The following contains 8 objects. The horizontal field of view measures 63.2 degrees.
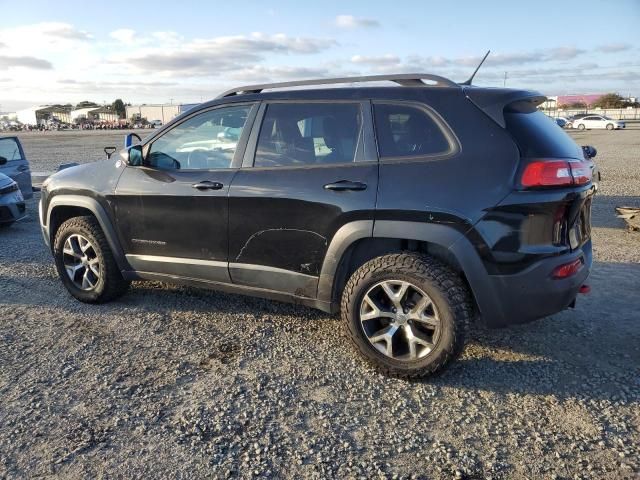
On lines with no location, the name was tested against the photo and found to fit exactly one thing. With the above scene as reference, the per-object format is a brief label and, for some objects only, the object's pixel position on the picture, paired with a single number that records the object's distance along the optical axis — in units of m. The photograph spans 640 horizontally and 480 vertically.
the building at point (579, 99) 87.25
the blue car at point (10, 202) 7.61
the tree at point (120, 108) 117.42
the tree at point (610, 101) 85.00
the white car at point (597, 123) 44.91
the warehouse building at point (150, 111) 89.62
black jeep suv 3.06
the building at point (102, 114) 118.76
